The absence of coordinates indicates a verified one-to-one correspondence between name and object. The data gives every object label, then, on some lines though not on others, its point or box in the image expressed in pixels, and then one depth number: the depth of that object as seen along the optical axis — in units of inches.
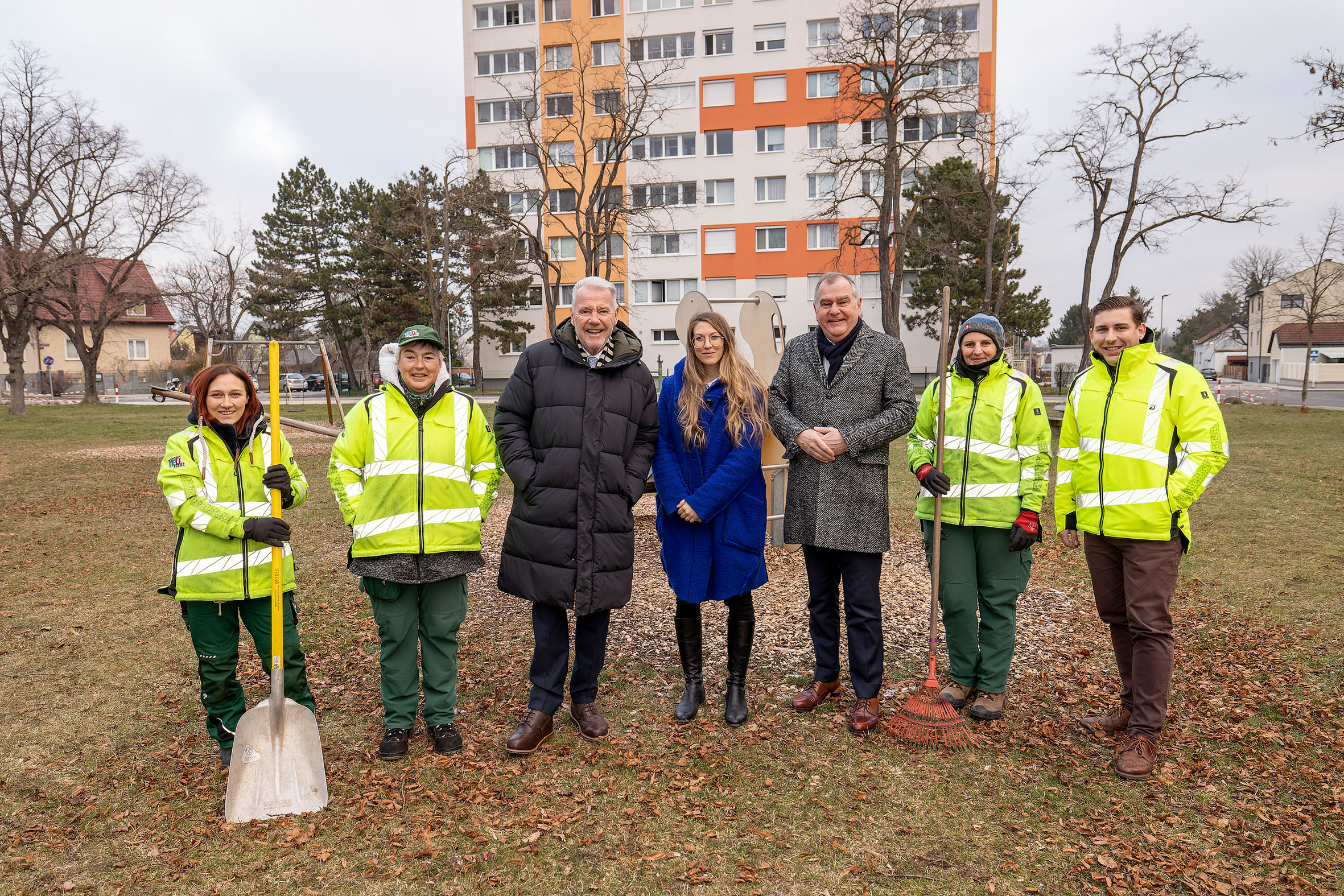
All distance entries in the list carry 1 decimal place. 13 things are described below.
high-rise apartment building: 1553.9
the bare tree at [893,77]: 812.6
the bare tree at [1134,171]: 931.3
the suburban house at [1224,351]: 3083.2
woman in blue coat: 155.3
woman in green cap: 140.6
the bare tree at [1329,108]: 620.1
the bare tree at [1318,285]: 1058.7
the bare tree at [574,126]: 1542.8
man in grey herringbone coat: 154.2
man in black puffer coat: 145.7
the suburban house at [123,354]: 2161.7
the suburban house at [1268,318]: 2448.3
